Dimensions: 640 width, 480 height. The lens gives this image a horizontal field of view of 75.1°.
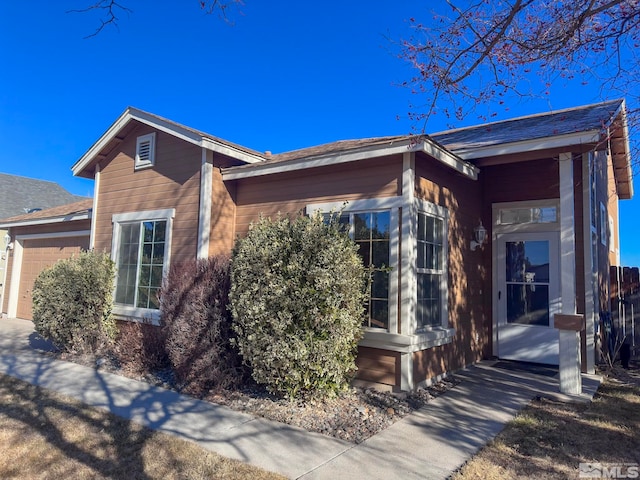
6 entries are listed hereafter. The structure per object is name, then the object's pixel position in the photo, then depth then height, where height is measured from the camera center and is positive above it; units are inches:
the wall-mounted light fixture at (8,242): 514.0 +28.8
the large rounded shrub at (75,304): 289.6 -25.9
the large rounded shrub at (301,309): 185.8 -15.8
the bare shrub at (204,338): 212.1 -34.7
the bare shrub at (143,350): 252.8 -49.8
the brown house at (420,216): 219.1 +39.3
